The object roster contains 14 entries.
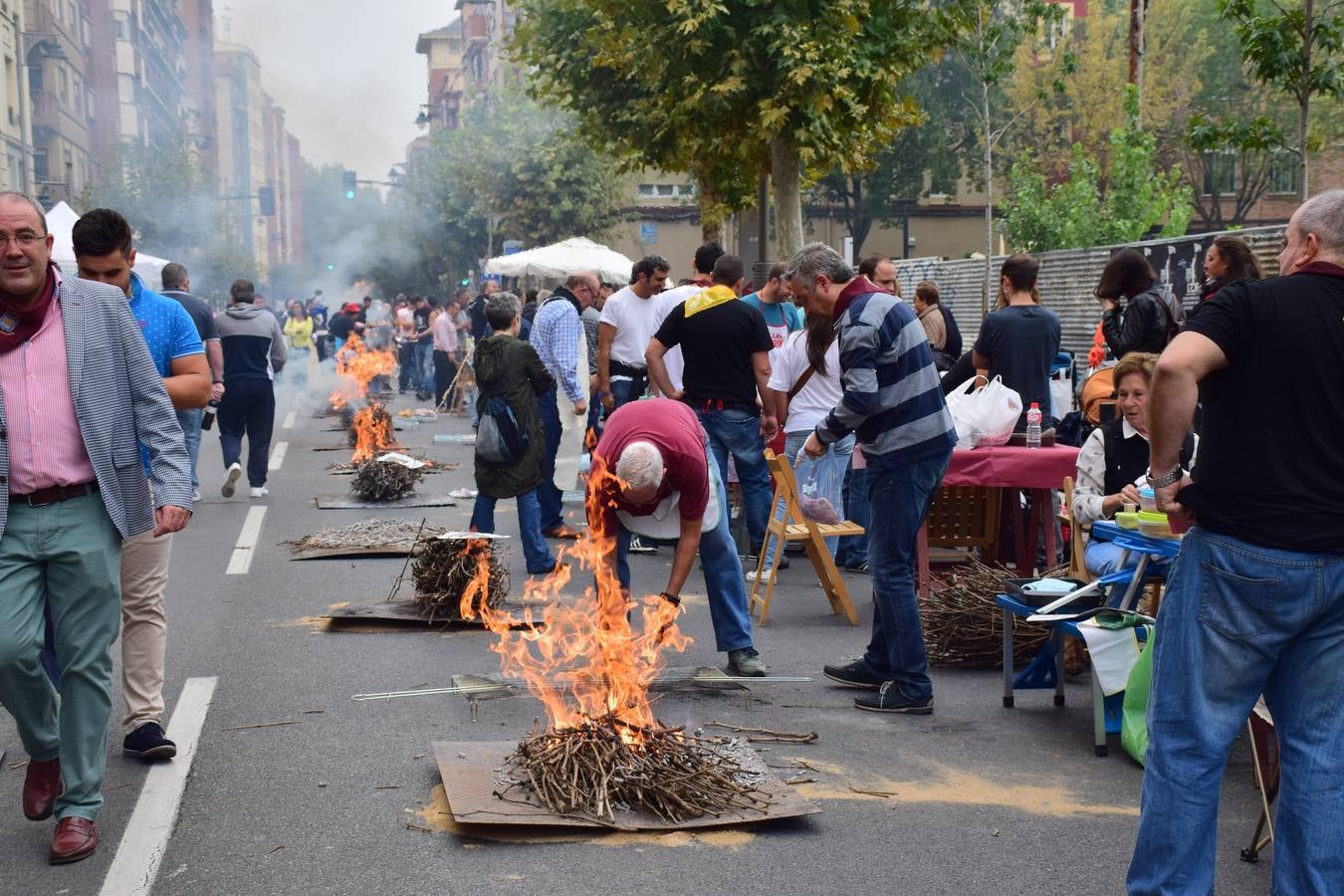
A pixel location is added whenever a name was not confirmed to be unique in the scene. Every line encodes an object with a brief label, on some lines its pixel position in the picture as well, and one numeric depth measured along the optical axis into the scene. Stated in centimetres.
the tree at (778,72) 1745
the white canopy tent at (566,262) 2591
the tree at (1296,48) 1345
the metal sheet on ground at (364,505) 1395
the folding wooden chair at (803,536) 880
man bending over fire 635
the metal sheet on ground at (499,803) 505
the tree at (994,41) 2283
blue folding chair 614
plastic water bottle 900
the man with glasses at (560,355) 1188
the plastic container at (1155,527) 604
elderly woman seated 721
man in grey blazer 479
